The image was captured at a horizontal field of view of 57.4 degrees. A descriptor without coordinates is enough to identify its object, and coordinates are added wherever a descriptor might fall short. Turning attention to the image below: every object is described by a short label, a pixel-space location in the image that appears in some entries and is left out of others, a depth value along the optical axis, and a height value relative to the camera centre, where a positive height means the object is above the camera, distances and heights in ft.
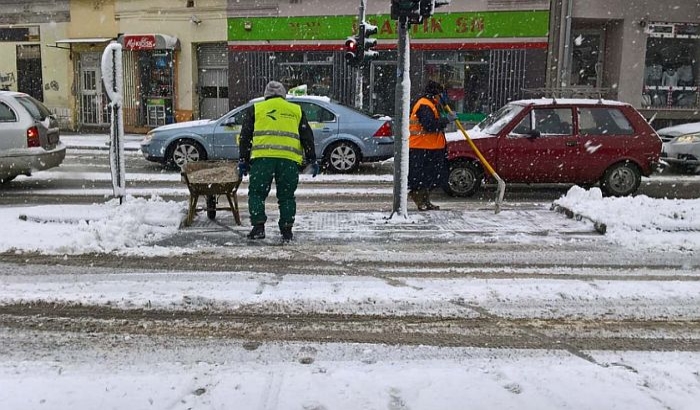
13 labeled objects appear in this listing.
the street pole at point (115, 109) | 26.40 +0.04
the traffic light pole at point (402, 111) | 26.55 +0.11
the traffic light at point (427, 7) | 25.90 +4.31
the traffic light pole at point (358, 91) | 62.64 +2.18
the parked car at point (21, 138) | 35.81 -1.62
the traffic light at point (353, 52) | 56.54 +5.37
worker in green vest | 22.94 -1.35
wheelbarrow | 25.55 -2.81
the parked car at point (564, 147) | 35.22 -1.74
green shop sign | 68.59 +9.75
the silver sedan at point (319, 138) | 44.37 -1.75
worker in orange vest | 29.30 -1.24
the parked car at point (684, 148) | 45.34 -2.24
